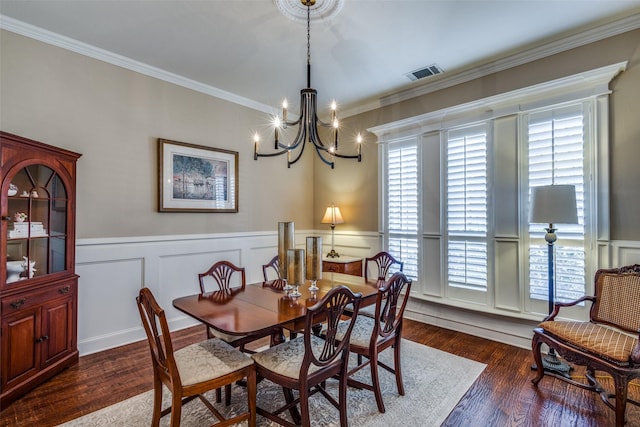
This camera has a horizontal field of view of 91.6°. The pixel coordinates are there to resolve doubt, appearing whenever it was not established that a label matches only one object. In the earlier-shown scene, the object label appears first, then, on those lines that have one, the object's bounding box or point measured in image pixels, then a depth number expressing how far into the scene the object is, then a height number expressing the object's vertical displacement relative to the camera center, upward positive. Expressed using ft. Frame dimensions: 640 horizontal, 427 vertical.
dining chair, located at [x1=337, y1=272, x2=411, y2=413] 6.91 -2.85
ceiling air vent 11.30 +5.41
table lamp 15.04 -0.07
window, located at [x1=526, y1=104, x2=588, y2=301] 9.27 +1.23
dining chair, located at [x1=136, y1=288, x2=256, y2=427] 5.28 -2.87
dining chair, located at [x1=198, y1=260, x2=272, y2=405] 7.29 -2.04
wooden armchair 6.29 -2.77
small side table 13.75 -2.19
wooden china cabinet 7.22 -1.27
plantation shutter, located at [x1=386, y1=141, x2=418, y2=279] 13.12 +0.57
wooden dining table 5.95 -2.03
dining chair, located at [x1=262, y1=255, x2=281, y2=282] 10.33 -1.61
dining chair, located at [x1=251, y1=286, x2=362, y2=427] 5.62 -2.87
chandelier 7.64 +2.43
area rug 6.66 -4.38
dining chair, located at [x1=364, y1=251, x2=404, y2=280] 11.18 -1.65
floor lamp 8.33 +0.11
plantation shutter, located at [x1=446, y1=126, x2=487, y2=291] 11.24 +0.34
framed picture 11.62 +1.52
